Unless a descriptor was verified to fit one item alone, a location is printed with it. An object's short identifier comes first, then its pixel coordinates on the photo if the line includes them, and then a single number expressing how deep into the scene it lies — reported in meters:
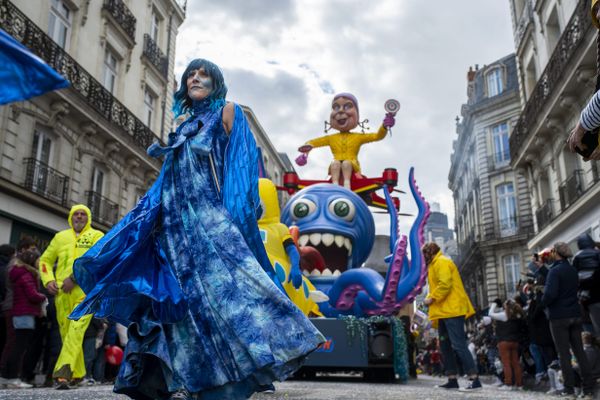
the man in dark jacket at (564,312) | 5.41
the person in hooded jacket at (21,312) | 5.58
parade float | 7.31
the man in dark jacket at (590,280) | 5.55
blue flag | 1.89
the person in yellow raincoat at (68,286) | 5.22
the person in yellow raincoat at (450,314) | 6.16
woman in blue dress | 2.51
